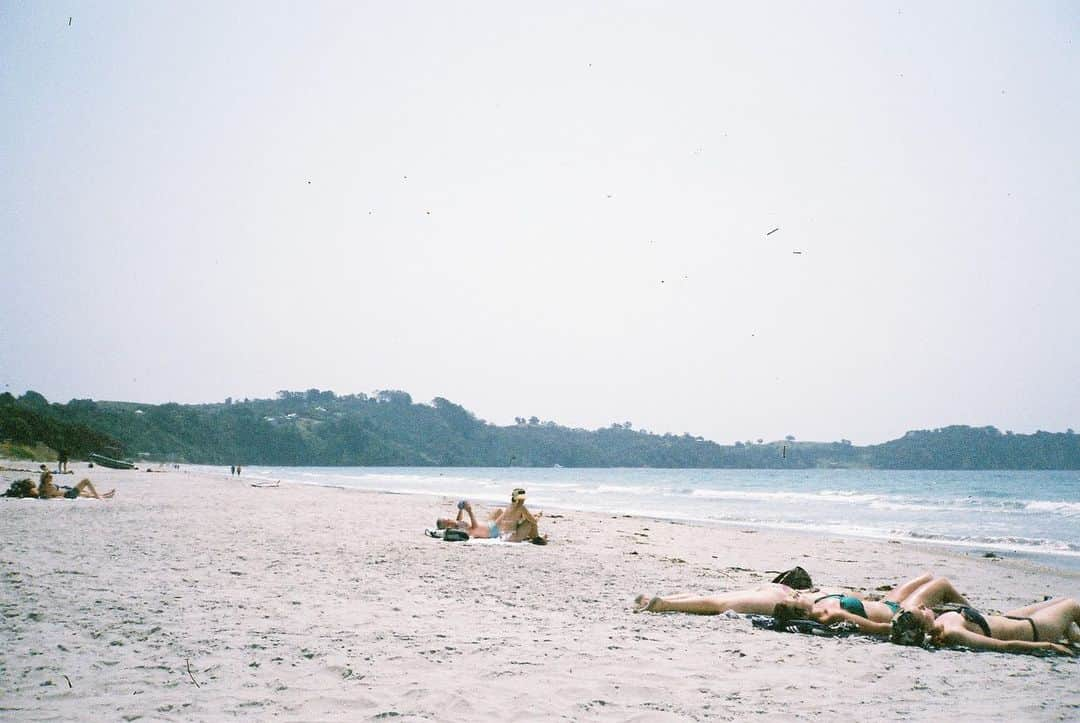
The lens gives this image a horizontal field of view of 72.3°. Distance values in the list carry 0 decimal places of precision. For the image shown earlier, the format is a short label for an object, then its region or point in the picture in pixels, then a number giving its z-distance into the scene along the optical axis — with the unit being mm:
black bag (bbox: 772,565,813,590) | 7520
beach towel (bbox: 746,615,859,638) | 6234
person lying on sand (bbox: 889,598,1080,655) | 5770
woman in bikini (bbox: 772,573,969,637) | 6301
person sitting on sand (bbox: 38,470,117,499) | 18281
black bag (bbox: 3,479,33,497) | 18047
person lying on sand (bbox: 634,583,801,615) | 7004
